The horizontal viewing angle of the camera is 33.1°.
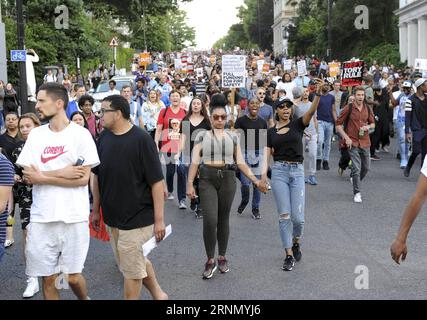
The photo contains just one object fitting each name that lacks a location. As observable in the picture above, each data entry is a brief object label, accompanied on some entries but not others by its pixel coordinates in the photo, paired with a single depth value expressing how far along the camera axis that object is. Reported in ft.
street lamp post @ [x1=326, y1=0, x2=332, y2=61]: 122.62
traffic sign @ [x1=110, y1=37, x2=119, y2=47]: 113.60
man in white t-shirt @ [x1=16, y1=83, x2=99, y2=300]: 16.60
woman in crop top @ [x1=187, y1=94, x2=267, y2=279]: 23.13
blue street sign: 59.00
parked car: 76.52
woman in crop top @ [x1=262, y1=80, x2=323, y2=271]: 24.32
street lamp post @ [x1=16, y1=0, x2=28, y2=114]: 59.52
